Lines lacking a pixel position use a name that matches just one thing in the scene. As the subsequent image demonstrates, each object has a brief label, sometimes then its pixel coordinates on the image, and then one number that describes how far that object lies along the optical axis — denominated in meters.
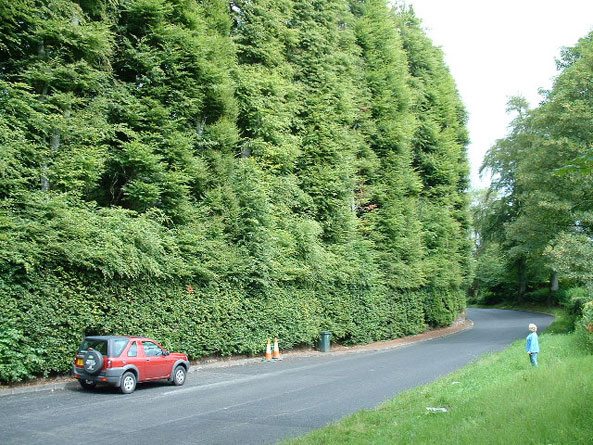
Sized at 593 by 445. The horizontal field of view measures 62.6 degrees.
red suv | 12.77
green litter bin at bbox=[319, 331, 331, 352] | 26.00
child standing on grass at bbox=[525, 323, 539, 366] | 13.89
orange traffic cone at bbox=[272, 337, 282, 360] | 22.17
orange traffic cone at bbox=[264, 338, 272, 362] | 21.83
